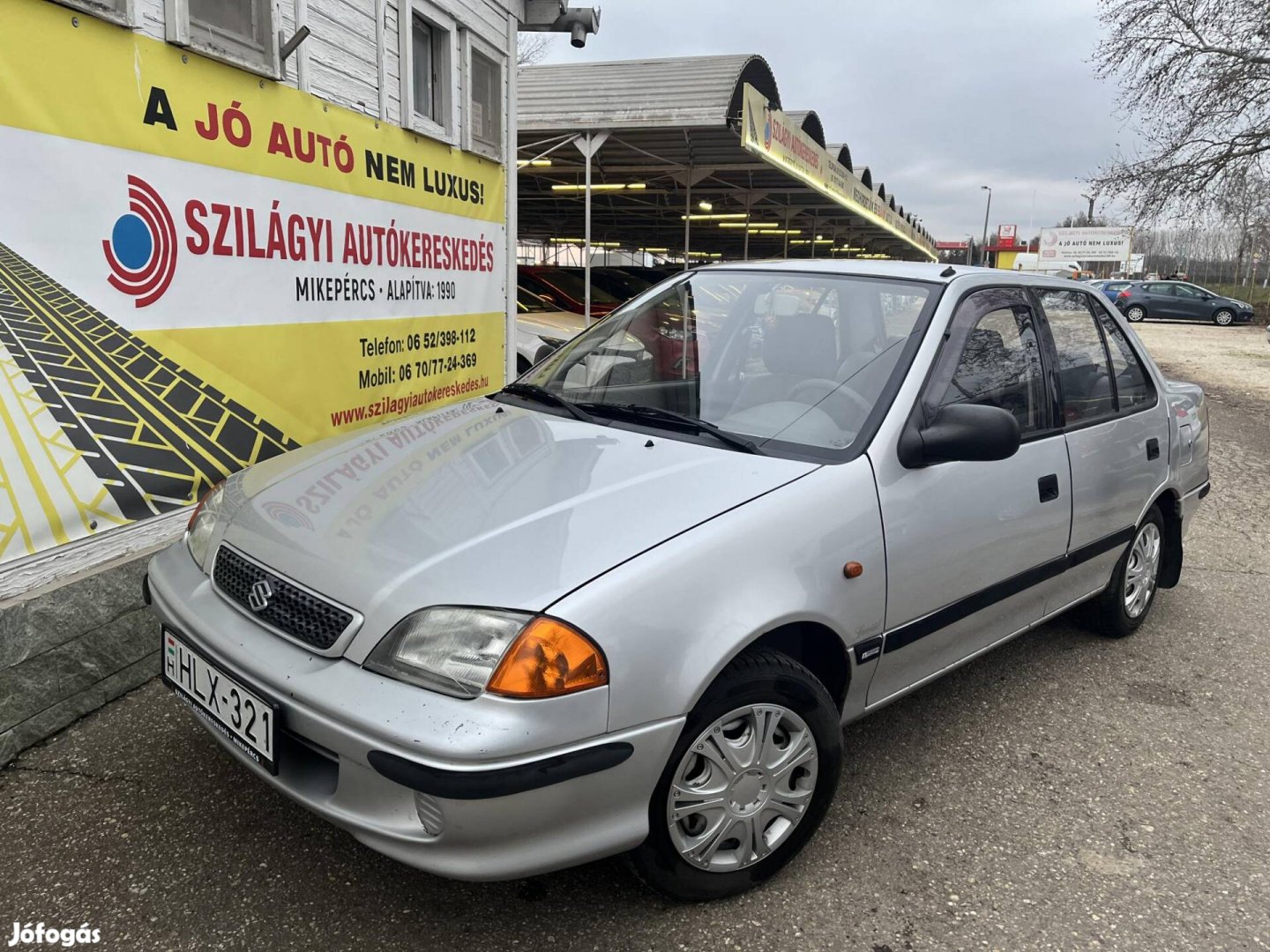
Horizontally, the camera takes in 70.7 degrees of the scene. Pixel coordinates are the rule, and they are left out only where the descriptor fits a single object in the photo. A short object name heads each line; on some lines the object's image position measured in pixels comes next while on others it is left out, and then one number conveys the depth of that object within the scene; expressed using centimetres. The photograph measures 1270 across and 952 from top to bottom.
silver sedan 187
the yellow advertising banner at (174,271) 296
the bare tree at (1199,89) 1404
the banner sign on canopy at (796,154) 971
